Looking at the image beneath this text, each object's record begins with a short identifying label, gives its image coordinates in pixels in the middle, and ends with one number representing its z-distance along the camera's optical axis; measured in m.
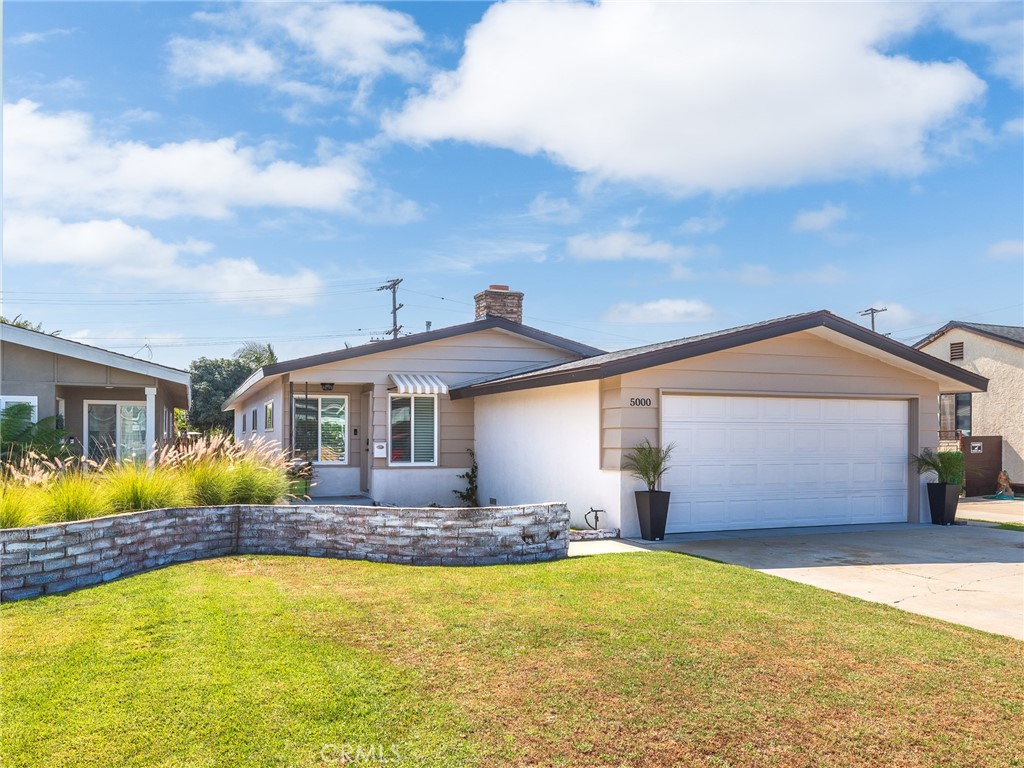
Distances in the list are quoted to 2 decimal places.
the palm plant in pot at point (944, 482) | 13.60
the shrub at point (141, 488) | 8.98
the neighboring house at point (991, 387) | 22.34
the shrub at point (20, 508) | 7.59
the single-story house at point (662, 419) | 11.99
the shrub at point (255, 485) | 10.18
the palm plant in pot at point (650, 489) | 11.10
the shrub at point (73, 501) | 8.20
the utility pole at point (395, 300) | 43.89
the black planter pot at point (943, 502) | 13.59
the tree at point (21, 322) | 36.14
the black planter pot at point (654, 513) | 11.08
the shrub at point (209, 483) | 9.91
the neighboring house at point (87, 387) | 14.22
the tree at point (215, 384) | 43.62
